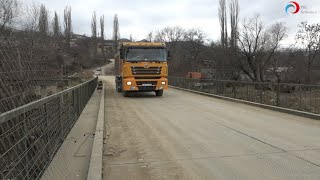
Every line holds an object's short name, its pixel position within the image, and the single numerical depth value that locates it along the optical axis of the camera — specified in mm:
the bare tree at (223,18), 38619
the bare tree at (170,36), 59753
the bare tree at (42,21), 11596
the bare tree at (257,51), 29105
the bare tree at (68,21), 74871
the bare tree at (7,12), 12645
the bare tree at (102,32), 95615
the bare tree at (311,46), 27131
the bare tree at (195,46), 45649
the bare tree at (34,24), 10963
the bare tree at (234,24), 31194
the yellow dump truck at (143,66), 15441
